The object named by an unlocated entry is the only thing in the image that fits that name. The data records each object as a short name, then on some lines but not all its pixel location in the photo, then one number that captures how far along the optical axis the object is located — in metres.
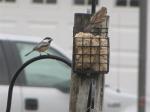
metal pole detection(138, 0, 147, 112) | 18.20
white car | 13.59
